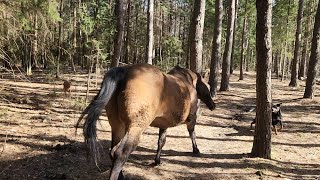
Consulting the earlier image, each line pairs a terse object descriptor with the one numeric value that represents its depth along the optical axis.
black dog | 8.91
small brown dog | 12.17
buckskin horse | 4.21
